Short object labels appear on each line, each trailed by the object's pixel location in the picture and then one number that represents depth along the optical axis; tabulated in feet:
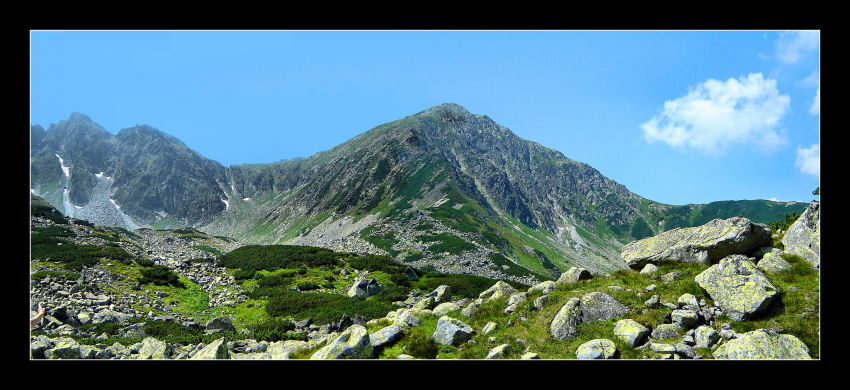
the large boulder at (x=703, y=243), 59.72
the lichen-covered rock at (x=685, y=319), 45.37
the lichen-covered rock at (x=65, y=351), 52.60
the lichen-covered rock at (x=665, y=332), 43.98
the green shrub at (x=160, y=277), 145.59
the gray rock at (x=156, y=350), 54.19
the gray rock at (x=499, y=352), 43.52
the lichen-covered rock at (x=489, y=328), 53.06
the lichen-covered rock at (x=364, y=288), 145.18
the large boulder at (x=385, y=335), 49.36
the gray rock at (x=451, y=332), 50.21
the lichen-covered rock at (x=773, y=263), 52.10
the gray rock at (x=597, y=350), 41.47
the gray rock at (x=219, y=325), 89.45
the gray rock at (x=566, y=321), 48.85
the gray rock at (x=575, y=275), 70.83
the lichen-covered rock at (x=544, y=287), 67.39
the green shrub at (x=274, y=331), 78.89
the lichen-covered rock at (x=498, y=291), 75.61
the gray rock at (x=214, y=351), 47.21
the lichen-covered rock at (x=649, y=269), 65.61
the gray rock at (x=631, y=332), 43.31
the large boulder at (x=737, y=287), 43.60
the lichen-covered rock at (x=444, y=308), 69.62
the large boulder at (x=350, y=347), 42.37
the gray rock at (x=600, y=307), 50.77
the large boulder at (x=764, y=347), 35.45
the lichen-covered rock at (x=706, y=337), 40.98
